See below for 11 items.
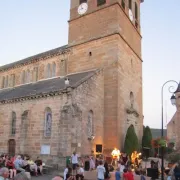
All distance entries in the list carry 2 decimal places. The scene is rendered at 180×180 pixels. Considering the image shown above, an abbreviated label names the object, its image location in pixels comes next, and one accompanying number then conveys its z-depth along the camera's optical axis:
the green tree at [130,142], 26.02
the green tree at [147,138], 31.83
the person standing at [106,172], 17.97
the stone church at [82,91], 23.58
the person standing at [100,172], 15.09
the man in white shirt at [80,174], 17.02
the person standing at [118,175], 14.99
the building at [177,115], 29.75
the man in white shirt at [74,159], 19.73
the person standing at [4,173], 6.35
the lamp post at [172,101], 16.65
